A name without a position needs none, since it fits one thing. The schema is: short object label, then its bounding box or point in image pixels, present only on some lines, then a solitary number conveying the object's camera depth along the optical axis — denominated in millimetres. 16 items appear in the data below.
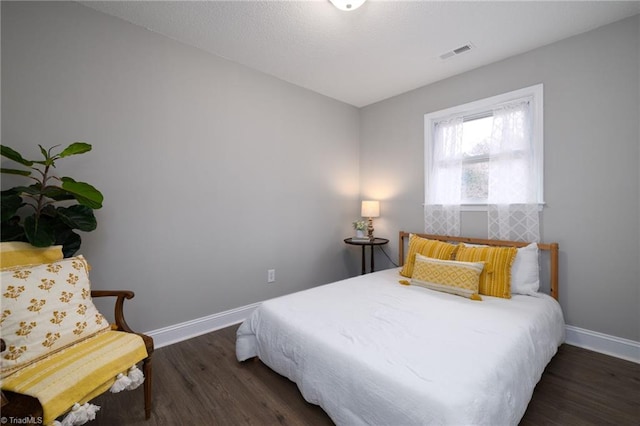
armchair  1130
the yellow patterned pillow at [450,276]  2174
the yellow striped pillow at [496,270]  2205
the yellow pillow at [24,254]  1465
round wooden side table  3291
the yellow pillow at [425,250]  2561
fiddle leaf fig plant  1509
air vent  2430
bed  1116
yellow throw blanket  1119
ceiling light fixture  1847
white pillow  2263
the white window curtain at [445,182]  2949
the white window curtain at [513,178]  2486
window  2488
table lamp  3566
